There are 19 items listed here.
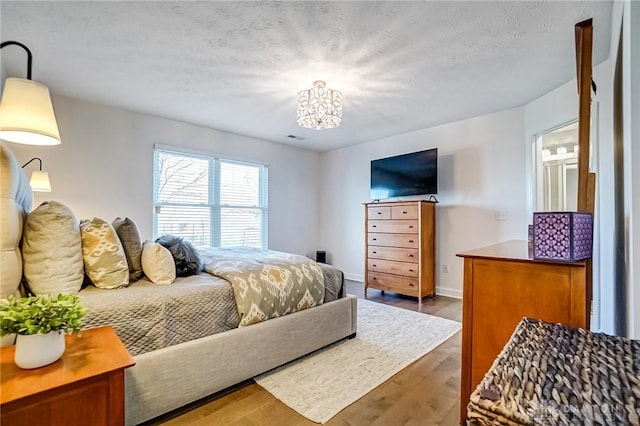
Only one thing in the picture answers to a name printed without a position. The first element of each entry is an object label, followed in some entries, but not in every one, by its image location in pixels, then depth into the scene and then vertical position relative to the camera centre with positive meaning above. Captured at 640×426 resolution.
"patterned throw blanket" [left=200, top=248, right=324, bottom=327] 1.99 -0.51
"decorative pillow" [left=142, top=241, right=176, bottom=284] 1.88 -0.34
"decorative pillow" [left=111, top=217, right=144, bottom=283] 1.91 -0.22
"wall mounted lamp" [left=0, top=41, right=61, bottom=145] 1.23 +0.45
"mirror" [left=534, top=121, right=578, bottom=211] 3.38 +0.54
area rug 1.80 -1.15
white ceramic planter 1.00 -0.48
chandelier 2.69 +1.04
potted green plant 0.99 -0.39
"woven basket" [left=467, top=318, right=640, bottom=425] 0.56 -0.38
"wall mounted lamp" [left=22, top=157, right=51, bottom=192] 2.68 +0.30
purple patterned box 1.25 -0.09
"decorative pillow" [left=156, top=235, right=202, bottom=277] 2.13 -0.31
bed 1.32 -0.71
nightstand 0.89 -0.57
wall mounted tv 4.06 +0.61
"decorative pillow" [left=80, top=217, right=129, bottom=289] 1.65 -0.25
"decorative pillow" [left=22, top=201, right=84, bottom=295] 1.40 -0.19
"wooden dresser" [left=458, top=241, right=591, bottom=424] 1.27 -0.40
